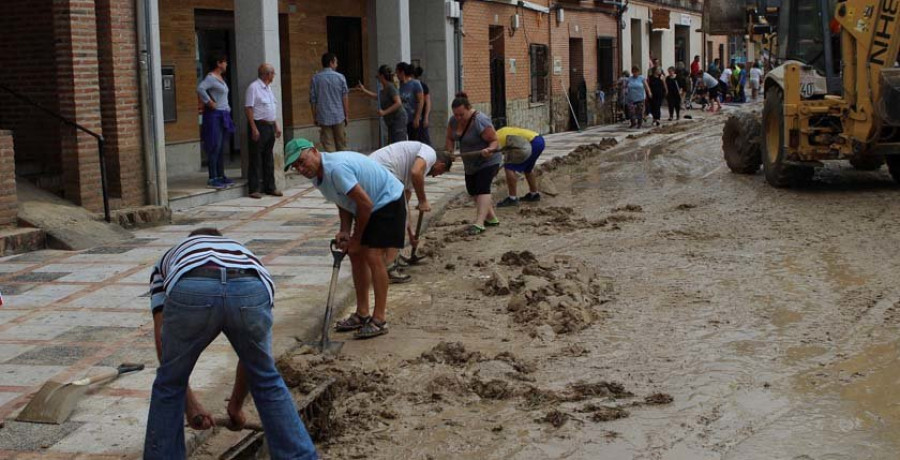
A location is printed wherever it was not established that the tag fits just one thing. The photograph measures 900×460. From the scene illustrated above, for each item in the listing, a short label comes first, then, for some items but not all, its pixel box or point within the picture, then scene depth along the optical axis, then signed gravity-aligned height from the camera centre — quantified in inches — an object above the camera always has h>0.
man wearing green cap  287.0 -27.6
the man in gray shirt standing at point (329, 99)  631.8 +1.6
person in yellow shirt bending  537.6 -32.4
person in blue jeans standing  566.6 -4.3
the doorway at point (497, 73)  1005.8 +20.8
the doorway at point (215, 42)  698.7 +37.7
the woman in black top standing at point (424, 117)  707.4 -10.1
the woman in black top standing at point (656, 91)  1173.7 +2.7
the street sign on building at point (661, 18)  1509.6 +94.6
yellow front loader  528.7 +0.0
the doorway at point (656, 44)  1573.6 +65.5
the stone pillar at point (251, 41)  600.7 +31.8
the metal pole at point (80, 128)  468.8 -7.5
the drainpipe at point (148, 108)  506.3 -0.7
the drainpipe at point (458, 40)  880.9 +43.0
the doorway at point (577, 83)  1219.9 +13.0
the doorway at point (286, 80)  748.0 +14.5
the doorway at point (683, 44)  1734.7 +70.9
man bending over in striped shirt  186.5 -35.3
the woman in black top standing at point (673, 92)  1227.2 +1.5
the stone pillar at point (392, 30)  777.6 +45.4
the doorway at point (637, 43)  1478.8 +63.0
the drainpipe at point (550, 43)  1141.1 +50.7
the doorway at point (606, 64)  1334.9 +34.4
